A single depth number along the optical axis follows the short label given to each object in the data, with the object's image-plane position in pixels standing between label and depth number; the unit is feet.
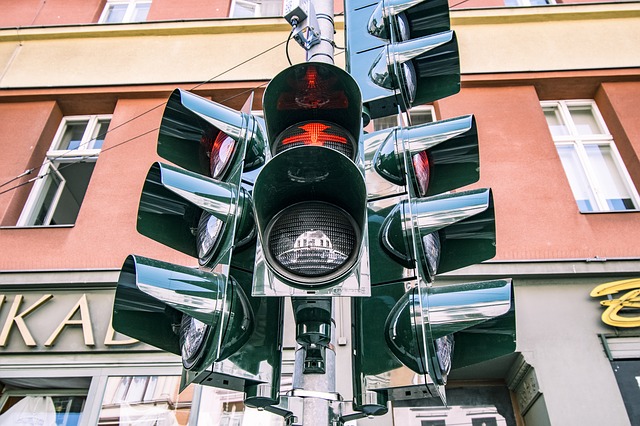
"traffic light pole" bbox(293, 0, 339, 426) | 7.22
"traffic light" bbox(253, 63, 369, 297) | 7.54
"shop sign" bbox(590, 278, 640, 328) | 19.69
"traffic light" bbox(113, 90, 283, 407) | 7.69
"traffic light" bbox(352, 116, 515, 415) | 7.70
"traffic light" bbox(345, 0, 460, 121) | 10.85
